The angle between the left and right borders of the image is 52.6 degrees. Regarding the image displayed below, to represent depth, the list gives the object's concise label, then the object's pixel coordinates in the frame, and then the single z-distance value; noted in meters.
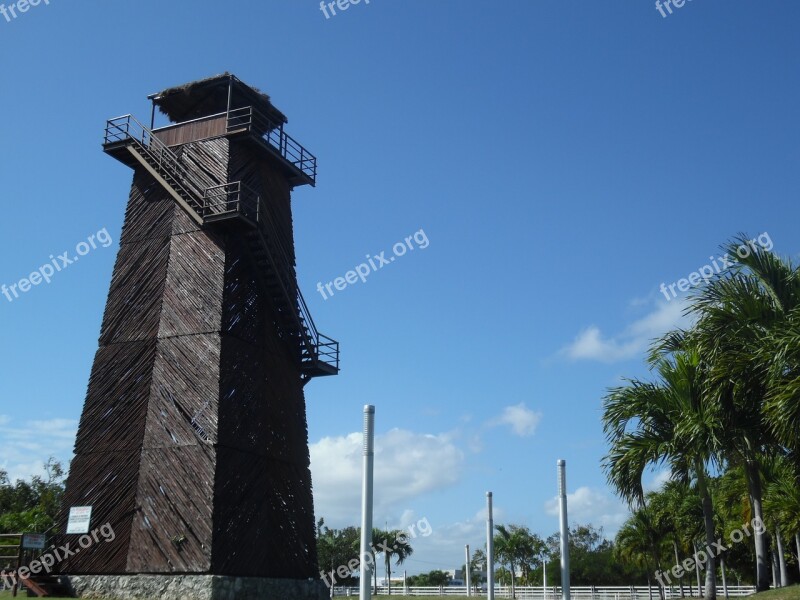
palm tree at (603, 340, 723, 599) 17.14
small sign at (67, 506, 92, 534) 24.72
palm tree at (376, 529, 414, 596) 69.25
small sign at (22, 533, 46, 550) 23.91
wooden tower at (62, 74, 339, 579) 23.95
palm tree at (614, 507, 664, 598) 46.19
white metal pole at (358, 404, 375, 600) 14.40
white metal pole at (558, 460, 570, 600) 19.89
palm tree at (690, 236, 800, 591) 16.62
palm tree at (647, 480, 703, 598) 41.44
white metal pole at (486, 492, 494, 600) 29.50
